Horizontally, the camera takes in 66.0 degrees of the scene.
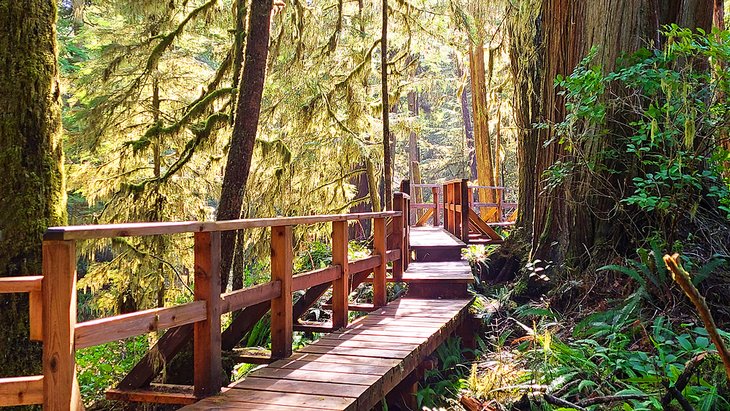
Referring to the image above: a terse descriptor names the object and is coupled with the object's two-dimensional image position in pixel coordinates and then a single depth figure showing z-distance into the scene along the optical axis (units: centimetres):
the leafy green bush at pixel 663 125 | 480
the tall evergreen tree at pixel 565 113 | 627
